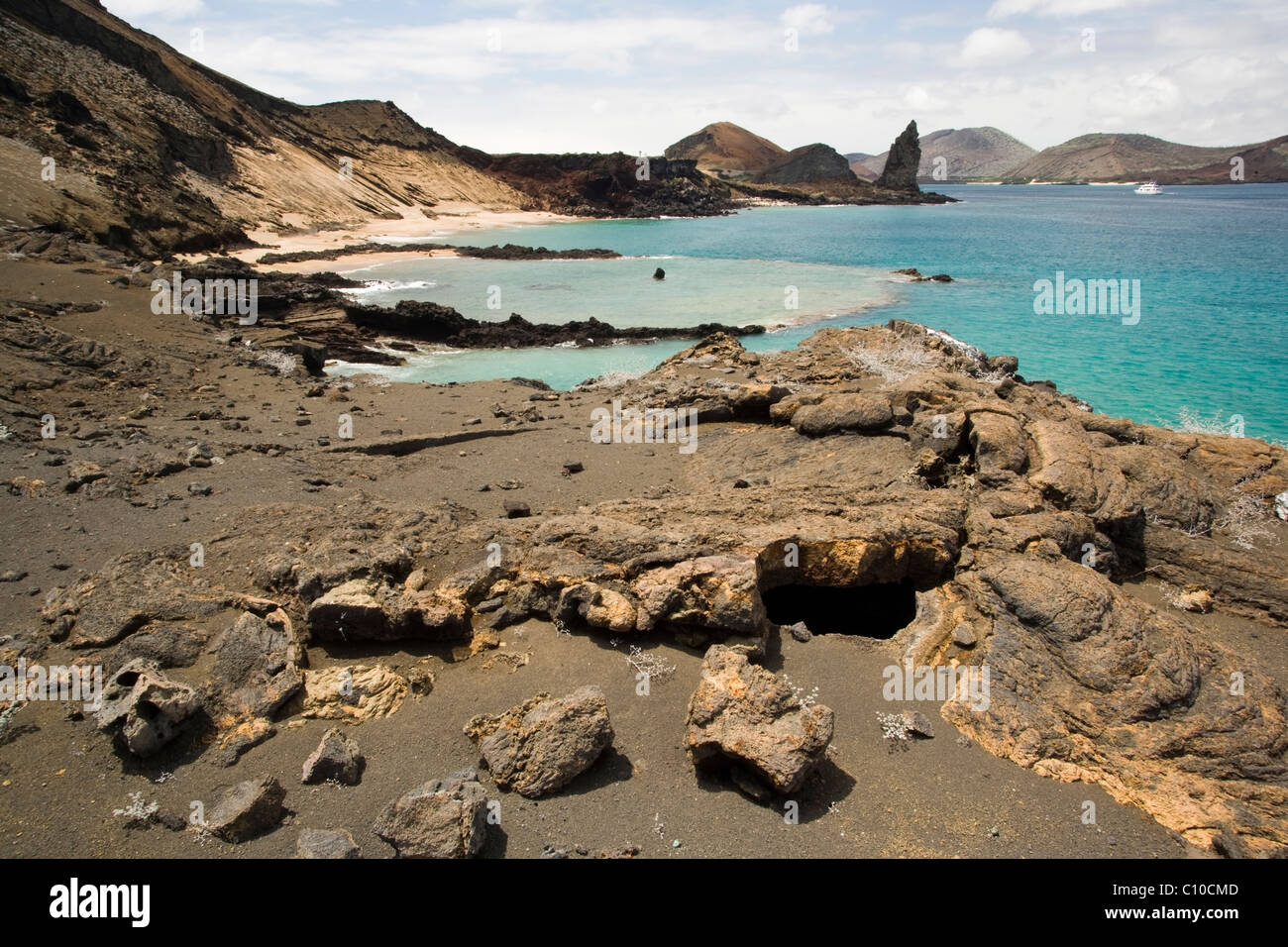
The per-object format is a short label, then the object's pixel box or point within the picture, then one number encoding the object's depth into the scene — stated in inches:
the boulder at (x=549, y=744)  159.8
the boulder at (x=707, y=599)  198.2
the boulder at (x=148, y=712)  156.6
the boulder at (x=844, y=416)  340.2
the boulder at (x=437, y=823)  136.9
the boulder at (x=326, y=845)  136.3
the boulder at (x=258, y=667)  175.8
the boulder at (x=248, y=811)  140.3
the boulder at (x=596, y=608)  203.6
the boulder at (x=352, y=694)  179.2
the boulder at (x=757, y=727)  154.4
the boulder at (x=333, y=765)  157.5
